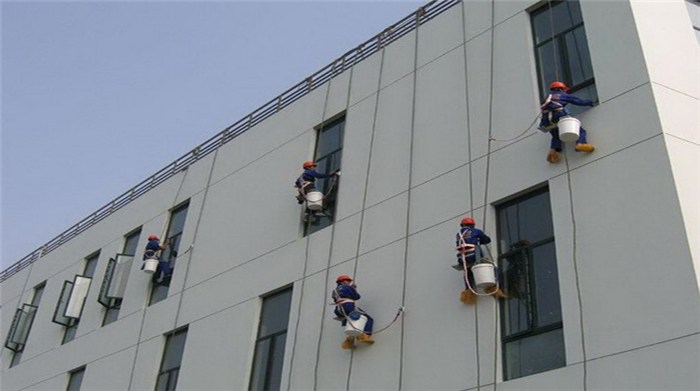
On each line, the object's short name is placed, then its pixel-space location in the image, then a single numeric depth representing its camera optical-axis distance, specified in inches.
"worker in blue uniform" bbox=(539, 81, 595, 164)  389.7
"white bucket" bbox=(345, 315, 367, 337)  438.9
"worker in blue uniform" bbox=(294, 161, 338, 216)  546.6
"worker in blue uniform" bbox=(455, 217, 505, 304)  395.2
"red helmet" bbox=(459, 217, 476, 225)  404.2
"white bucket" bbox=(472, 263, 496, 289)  385.1
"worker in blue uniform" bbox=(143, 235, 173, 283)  663.8
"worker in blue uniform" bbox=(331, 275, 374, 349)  442.6
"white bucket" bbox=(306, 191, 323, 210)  536.9
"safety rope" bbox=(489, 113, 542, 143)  426.0
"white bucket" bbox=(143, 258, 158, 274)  658.4
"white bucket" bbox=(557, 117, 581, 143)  382.0
